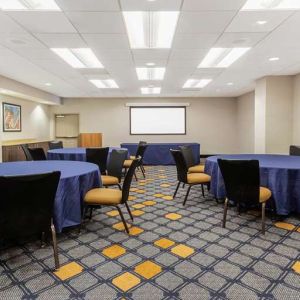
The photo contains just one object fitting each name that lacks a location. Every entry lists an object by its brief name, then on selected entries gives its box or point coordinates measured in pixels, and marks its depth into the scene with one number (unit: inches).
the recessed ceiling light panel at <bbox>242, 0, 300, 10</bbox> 114.9
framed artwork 309.6
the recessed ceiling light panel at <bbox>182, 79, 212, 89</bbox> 290.0
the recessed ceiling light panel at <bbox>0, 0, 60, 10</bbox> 113.9
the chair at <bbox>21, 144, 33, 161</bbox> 213.1
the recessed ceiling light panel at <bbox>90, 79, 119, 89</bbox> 284.7
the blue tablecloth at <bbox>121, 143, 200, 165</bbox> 368.8
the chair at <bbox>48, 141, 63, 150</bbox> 265.3
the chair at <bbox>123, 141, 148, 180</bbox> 229.8
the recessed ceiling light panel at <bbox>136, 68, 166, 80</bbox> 239.1
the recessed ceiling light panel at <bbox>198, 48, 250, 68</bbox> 185.5
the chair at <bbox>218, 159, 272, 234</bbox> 113.7
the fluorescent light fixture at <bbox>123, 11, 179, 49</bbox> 128.2
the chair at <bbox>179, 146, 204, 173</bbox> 189.6
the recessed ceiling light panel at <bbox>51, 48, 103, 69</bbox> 183.2
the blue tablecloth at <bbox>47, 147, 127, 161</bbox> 204.4
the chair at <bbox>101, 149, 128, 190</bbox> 157.9
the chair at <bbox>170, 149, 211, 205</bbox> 156.9
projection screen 433.4
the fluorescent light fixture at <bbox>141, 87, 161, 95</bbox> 340.2
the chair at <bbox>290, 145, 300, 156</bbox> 201.9
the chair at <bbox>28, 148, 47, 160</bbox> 196.7
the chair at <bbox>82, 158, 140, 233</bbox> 112.7
